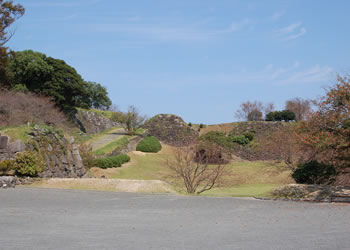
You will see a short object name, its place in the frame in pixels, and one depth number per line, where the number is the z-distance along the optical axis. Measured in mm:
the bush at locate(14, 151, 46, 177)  17688
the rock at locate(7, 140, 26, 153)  18188
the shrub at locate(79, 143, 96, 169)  26630
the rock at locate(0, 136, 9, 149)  18109
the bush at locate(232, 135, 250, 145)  43906
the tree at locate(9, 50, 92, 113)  44594
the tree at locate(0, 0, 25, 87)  32500
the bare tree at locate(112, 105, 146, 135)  45531
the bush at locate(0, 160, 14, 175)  17469
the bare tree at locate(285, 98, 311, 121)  66612
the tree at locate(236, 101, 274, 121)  74750
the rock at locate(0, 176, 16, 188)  16098
